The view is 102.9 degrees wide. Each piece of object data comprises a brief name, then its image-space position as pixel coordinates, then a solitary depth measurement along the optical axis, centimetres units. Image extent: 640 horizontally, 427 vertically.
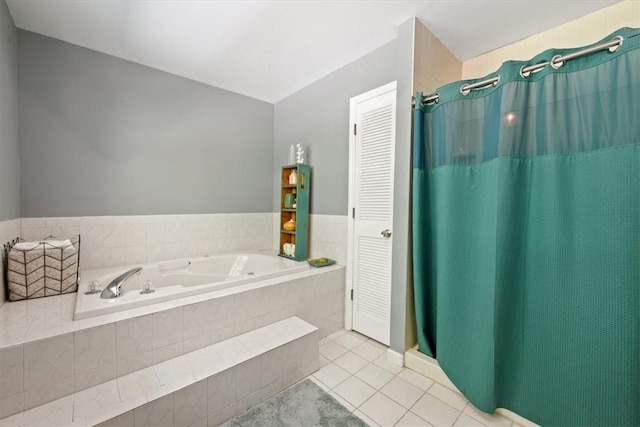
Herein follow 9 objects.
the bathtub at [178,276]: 151
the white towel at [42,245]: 166
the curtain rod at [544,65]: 112
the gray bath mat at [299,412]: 138
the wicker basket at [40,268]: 162
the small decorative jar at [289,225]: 281
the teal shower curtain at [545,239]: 111
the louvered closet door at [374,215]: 209
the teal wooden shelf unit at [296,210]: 272
